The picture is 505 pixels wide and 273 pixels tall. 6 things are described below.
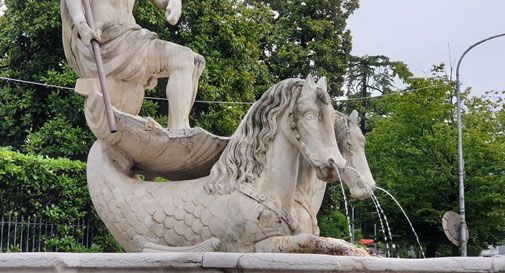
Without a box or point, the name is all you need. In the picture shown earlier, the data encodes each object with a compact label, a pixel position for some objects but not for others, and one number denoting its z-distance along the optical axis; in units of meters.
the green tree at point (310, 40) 26.86
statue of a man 6.66
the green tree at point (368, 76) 41.66
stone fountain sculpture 5.79
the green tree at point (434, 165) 24.28
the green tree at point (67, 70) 17.03
